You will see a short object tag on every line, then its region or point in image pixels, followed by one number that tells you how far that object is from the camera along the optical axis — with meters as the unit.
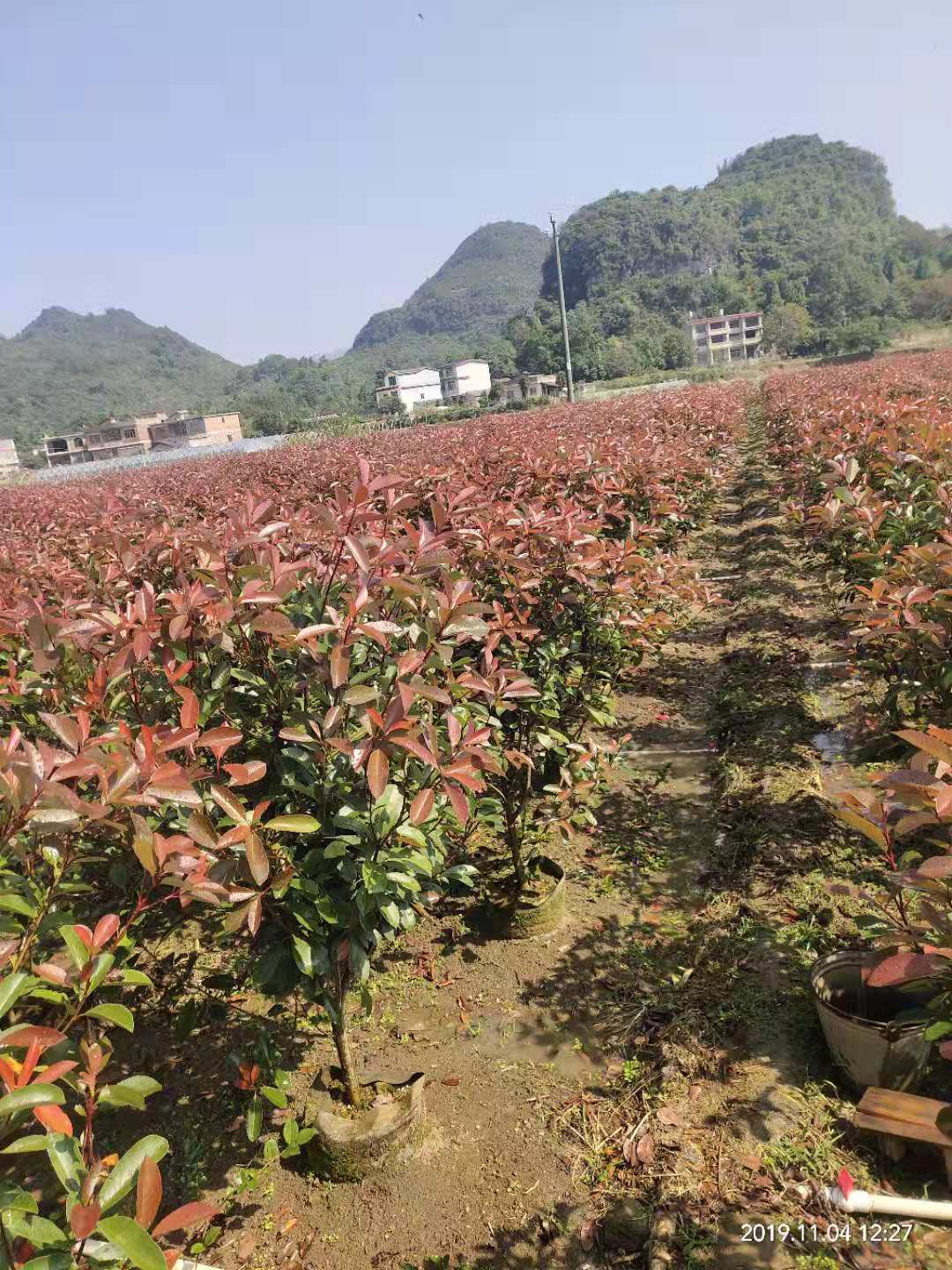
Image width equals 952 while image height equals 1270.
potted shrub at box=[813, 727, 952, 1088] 1.46
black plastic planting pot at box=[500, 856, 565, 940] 3.06
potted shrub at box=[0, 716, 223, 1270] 1.08
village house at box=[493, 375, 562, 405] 74.06
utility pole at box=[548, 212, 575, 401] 38.78
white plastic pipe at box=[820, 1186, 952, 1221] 1.72
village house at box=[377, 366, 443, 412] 100.44
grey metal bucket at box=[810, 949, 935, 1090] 2.04
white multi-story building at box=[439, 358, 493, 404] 105.56
